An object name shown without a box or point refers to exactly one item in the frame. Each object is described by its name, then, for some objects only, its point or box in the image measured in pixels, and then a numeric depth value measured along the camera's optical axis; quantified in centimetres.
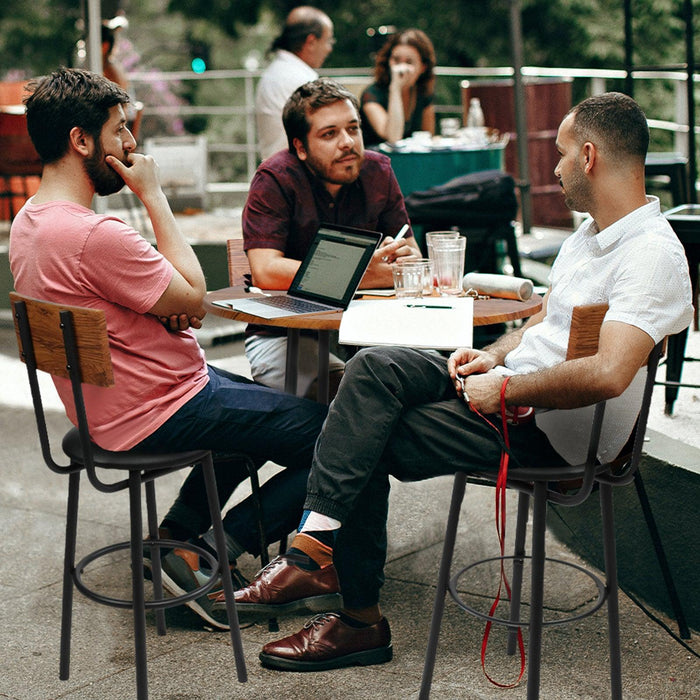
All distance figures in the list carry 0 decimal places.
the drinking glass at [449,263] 324
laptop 319
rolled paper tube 329
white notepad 276
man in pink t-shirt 263
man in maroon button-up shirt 357
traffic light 1385
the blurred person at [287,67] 589
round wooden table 300
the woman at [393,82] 678
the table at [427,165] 645
